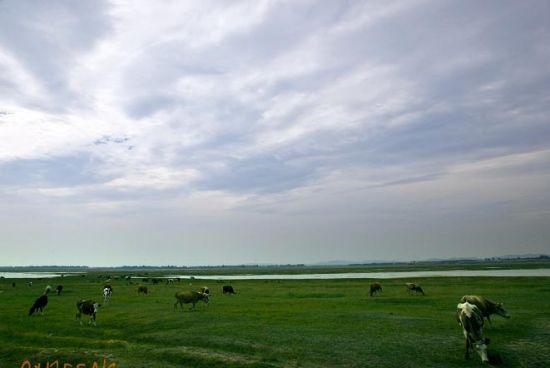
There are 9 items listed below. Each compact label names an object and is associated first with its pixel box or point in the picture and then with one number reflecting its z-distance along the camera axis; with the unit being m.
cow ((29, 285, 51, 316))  32.37
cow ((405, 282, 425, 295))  47.09
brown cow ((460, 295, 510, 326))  23.14
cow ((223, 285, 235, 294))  51.44
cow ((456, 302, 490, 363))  16.59
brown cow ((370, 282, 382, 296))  45.87
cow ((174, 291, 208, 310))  34.31
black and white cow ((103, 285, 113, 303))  43.02
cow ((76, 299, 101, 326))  27.27
